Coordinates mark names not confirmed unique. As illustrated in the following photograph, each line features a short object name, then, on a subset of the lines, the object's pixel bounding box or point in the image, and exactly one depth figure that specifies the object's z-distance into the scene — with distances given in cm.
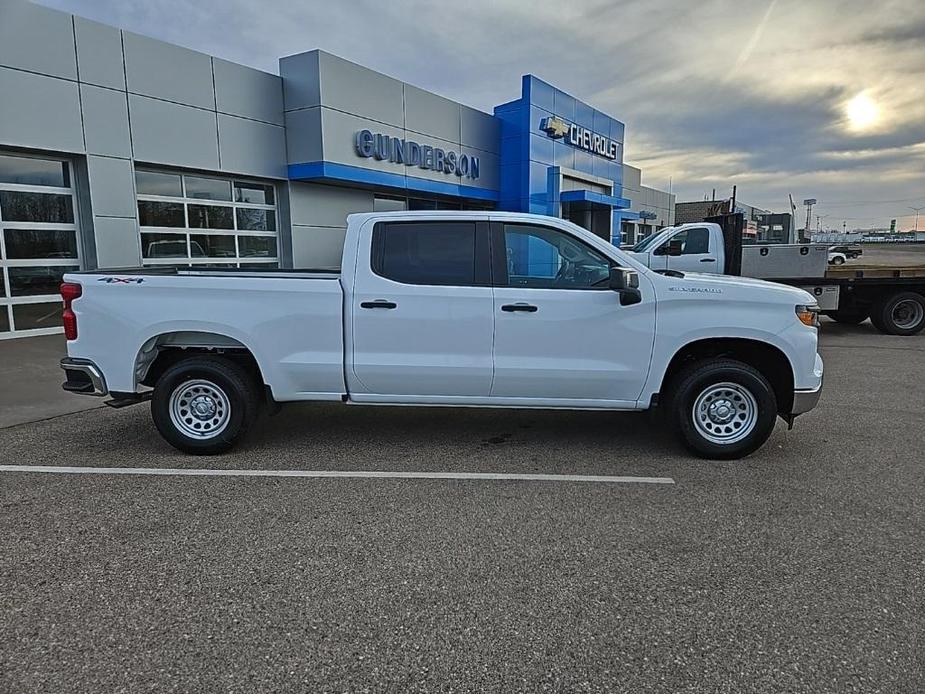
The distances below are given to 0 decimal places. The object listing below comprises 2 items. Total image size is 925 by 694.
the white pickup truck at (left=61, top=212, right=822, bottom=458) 514
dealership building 1145
